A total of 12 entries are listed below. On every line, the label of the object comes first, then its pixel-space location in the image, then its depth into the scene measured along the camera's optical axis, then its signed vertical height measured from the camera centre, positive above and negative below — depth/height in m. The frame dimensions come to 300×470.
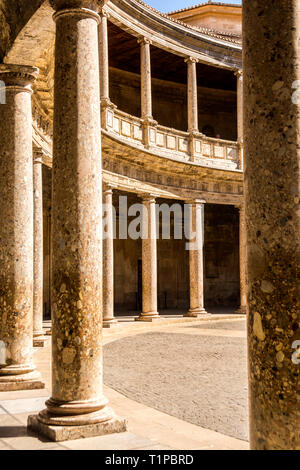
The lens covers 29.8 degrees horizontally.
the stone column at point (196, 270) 23.66 -0.35
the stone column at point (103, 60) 19.12 +6.92
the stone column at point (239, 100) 25.44 +7.40
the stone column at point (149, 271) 21.61 -0.33
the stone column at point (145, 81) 22.12 +7.14
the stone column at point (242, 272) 24.49 -0.50
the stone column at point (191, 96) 24.30 +7.18
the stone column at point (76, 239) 6.00 +0.27
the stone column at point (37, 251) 14.63 +0.35
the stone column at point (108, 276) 18.83 -0.45
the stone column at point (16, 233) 8.46 +0.48
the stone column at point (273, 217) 3.29 +0.26
